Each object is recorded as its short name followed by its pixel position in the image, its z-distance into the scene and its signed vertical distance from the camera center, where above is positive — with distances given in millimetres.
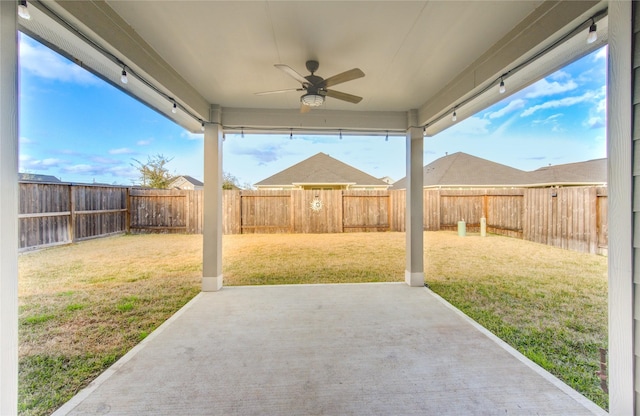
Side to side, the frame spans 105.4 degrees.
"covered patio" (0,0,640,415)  1106 +556
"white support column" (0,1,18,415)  1006 +10
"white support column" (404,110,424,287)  3480 +37
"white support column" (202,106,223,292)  3283 +67
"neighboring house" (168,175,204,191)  19536 +2114
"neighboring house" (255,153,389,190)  11281 +1500
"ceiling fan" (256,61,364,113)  2098 +1155
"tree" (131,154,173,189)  13054 +2063
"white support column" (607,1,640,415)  1085 -28
